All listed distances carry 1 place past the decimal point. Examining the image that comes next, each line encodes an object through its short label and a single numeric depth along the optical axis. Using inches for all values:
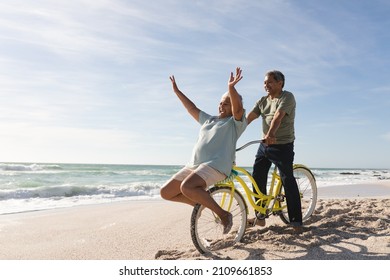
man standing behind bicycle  189.9
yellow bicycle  160.2
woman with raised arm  150.6
